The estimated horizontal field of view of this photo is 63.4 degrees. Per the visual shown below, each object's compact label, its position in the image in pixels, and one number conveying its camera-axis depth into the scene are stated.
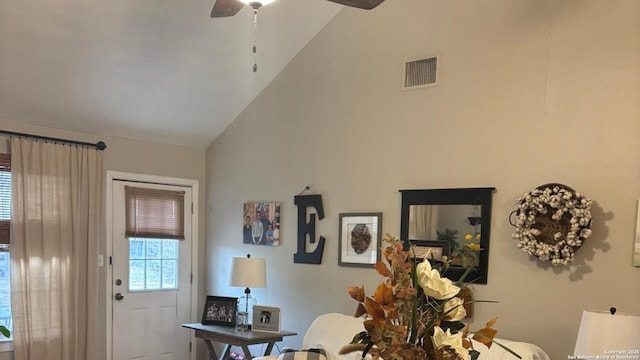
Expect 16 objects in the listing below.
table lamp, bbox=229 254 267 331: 4.43
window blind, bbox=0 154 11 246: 4.00
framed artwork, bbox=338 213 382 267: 3.98
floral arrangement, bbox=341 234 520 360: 1.36
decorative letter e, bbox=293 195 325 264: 4.36
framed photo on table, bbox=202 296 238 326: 4.54
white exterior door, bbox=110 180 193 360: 4.75
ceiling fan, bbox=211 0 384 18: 2.59
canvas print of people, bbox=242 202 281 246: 4.71
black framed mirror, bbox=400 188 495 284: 3.40
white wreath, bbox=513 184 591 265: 2.93
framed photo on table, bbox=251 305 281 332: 4.31
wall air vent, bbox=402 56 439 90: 3.75
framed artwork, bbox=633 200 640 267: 2.85
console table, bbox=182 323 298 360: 4.05
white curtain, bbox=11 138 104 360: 4.04
